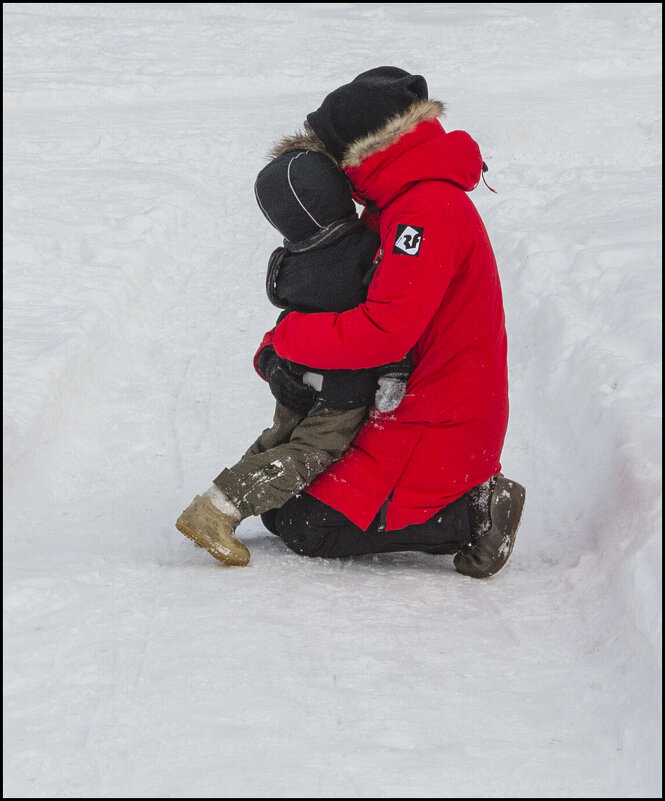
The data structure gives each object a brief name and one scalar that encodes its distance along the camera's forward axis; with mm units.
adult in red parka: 5316
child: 5676
